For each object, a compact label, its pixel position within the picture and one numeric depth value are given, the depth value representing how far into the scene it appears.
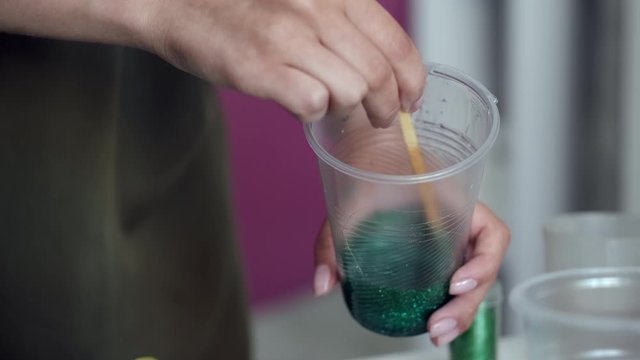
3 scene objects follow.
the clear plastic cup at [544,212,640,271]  0.74
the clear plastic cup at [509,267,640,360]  0.64
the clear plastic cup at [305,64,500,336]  0.64
